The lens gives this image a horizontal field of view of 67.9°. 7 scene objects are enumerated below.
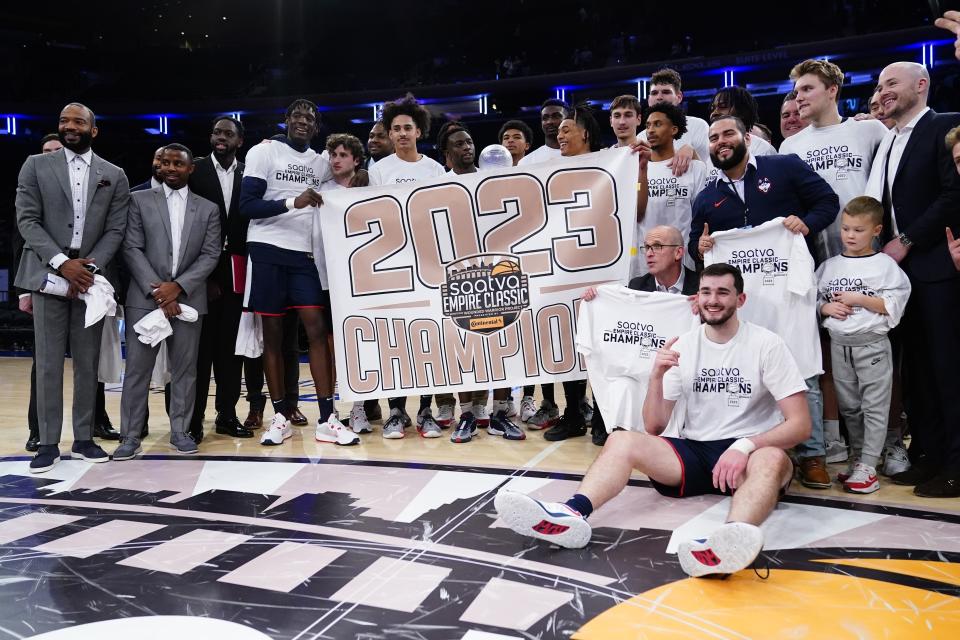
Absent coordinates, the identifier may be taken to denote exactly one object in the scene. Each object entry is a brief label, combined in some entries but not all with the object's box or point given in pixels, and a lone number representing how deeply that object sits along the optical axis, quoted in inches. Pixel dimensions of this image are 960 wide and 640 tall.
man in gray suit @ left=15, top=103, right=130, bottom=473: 146.3
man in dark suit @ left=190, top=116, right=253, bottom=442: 177.5
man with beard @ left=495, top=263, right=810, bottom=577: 95.0
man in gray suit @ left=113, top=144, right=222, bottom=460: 157.3
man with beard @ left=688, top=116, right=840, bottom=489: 130.6
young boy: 124.7
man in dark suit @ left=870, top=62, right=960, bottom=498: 124.8
